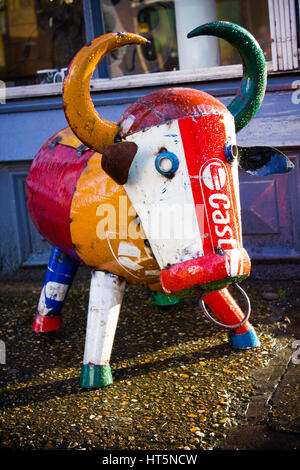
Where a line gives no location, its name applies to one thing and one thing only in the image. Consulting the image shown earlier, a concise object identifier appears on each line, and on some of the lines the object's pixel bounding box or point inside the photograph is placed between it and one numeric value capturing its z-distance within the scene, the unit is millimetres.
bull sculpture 2139
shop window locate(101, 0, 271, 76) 4133
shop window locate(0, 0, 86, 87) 4590
